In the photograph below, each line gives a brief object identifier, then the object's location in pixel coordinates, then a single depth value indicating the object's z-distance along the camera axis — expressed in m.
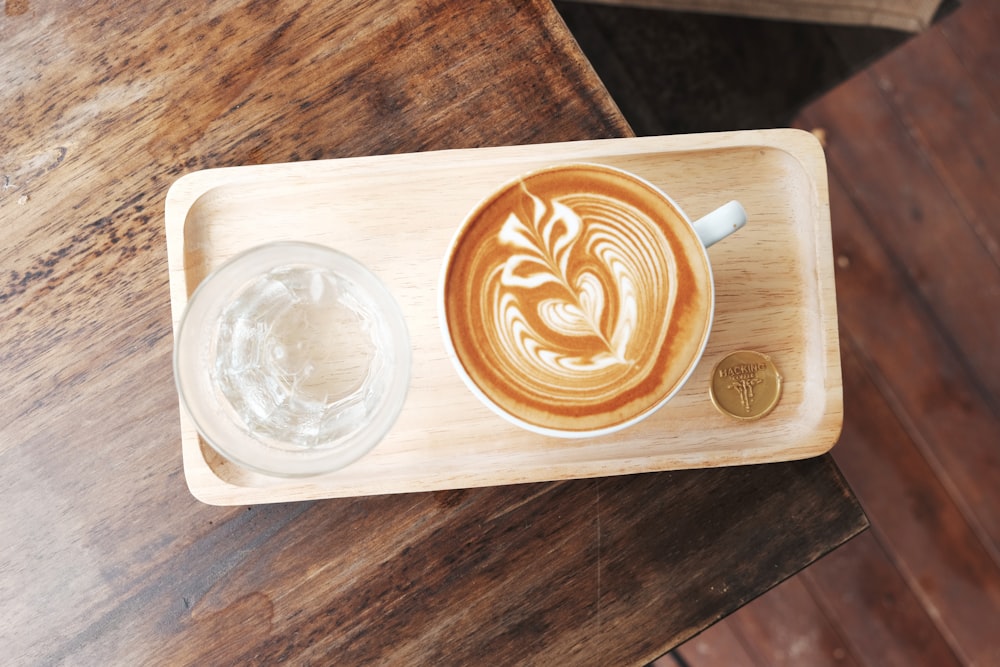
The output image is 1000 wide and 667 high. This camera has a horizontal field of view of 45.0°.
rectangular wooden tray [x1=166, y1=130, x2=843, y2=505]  0.49
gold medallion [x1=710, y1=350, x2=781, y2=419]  0.49
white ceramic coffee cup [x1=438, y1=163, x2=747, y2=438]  0.46
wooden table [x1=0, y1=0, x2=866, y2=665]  0.52
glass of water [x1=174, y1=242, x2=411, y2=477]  0.47
